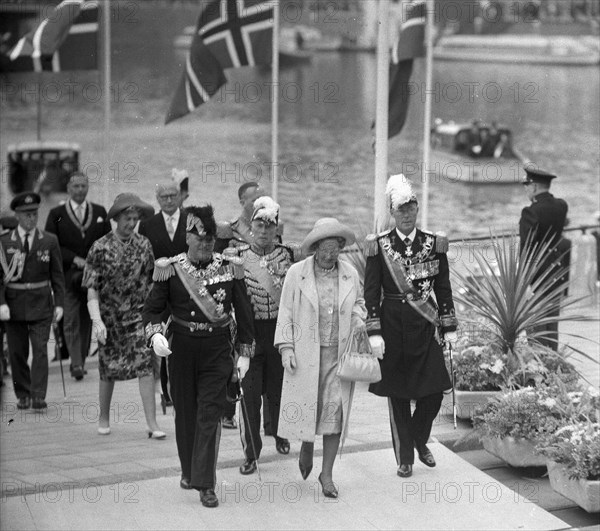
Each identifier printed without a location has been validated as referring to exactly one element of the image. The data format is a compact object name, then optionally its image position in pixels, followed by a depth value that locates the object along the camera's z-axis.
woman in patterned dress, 16.53
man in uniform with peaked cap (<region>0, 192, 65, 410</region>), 18.17
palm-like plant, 17.83
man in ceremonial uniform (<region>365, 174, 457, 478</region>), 15.22
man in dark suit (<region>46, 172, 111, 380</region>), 19.91
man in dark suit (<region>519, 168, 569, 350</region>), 19.83
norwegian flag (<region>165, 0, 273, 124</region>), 27.75
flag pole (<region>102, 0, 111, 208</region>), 29.36
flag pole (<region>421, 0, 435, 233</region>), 27.09
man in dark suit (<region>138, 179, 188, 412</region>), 18.06
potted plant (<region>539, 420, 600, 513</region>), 13.96
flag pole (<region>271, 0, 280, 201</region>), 28.12
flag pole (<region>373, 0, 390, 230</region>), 23.96
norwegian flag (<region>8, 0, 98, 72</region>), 28.61
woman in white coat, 14.43
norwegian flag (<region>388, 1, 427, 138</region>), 26.25
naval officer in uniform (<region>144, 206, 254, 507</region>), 13.99
